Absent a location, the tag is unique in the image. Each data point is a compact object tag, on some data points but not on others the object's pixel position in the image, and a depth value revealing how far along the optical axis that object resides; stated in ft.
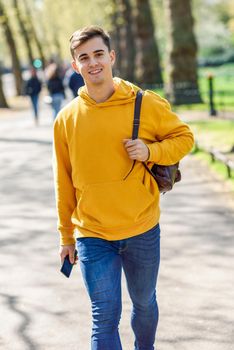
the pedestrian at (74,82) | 55.01
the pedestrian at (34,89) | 75.46
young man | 12.19
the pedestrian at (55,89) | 65.98
